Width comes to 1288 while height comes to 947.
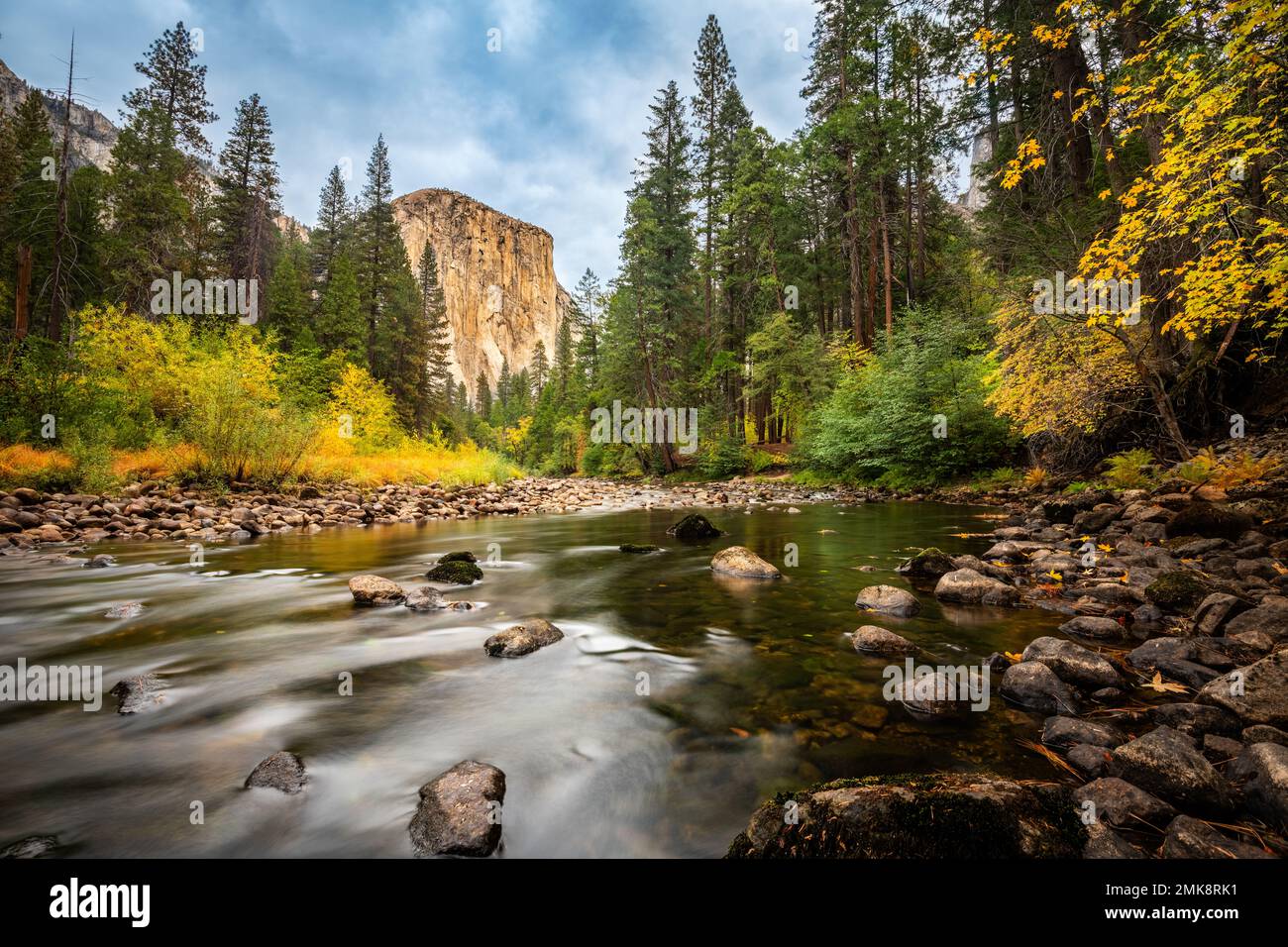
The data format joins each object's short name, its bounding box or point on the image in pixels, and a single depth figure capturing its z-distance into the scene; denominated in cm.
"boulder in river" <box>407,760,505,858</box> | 181
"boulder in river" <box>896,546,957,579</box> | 569
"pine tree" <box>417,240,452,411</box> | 3653
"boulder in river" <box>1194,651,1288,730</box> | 224
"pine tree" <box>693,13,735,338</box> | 2847
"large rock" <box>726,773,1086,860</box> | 154
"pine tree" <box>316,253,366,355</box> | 2658
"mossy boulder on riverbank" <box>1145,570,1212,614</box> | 395
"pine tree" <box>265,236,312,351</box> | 2662
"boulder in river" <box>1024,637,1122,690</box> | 286
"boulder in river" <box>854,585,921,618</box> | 456
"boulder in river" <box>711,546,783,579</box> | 616
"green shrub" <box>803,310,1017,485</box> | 1509
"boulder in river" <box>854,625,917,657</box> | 364
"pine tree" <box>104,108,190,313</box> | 2078
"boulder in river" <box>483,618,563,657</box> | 390
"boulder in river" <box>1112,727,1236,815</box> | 182
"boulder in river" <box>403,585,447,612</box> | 492
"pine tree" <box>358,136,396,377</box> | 3047
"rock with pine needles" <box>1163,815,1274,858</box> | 153
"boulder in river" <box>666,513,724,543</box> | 921
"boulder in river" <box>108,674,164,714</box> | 288
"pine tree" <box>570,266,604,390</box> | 4025
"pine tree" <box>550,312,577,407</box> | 4857
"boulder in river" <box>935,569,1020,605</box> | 472
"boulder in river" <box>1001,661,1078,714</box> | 273
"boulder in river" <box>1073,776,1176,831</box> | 173
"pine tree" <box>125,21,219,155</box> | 2458
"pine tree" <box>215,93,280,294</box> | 2823
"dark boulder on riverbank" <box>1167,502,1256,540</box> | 557
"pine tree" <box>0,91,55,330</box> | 2035
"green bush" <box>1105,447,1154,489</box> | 905
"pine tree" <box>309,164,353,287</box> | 3856
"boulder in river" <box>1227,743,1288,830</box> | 171
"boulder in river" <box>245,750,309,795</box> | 217
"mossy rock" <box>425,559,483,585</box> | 609
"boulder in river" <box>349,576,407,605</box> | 512
